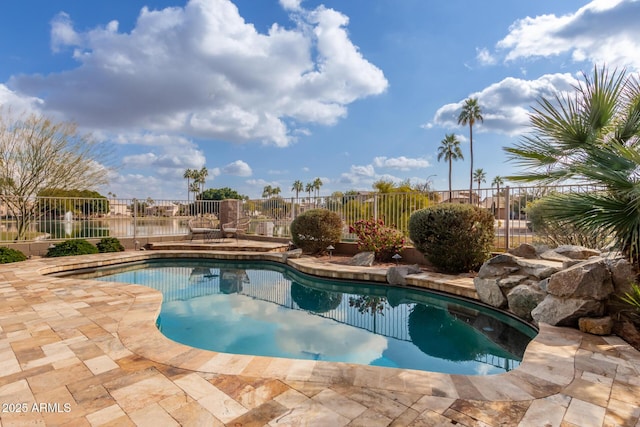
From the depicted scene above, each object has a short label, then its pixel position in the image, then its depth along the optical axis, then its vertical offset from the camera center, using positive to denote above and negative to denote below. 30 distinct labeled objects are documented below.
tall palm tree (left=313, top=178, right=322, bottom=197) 57.53 +5.41
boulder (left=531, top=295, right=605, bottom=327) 3.22 -1.08
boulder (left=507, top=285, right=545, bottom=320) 4.02 -1.18
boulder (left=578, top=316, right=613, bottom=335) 3.07 -1.16
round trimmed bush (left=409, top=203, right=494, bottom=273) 6.14 -0.48
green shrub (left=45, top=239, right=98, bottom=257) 8.41 -1.05
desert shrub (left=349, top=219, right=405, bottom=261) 7.72 -0.68
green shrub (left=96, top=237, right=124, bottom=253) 9.29 -1.02
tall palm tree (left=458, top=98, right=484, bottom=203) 28.36 +9.40
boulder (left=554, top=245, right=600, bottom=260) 5.09 -0.68
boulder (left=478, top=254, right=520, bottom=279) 4.66 -0.84
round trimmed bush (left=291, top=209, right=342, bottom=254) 8.76 -0.51
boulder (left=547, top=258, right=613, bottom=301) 3.21 -0.75
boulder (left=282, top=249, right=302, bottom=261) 8.55 -1.20
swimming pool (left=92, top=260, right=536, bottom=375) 3.45 -1.64
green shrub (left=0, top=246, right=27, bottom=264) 7.48 -1.11
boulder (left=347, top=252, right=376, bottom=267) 7.35 -1.16
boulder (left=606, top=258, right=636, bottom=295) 3.16 -0.66
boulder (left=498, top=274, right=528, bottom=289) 4.43 -1.02
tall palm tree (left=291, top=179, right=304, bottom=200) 59.06 +5.16
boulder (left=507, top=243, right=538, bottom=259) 6.10 -0.78
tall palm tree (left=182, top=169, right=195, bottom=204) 54.12 +6.80
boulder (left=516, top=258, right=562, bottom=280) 4.20 -0.79
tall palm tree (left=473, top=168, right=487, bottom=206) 47.09 +5.85
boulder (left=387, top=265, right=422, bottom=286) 6.07 -1.26
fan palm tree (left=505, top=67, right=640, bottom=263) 2.79 +0.65
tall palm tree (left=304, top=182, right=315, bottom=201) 59.80 +5.02
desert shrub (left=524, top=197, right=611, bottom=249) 6.39 -0.49
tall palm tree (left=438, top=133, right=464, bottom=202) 31.18 +6.65
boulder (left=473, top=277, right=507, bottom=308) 4.48 -1.22
